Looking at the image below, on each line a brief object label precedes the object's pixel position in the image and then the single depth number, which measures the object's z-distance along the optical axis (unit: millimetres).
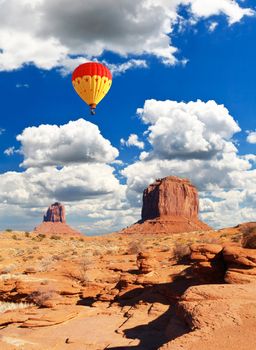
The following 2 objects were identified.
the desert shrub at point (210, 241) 36744
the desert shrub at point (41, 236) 63094
